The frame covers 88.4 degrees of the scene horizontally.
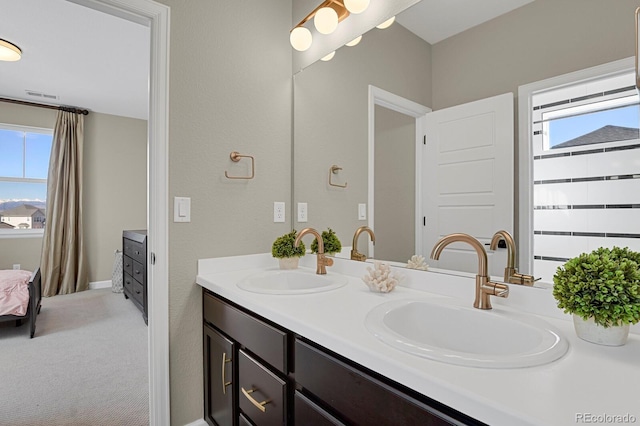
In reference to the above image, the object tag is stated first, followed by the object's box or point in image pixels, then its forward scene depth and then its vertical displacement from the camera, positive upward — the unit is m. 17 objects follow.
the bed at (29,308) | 2.98 -0.87
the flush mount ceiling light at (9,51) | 2.81 +1.43
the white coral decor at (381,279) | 1.27 -0.25
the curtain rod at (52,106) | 4.35 +1.49
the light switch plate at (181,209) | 1.59 +0.02
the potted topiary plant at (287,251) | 1.77 -0.20
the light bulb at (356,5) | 1.58 +1.01
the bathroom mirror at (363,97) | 1.05 +0.49
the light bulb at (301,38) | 1.87 +1.01
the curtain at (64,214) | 4.54 -0.02
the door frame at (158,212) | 1.53 +0.01
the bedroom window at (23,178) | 4.52 +0.49
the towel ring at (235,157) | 1.76 +0.31
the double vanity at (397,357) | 0.57 -0.31
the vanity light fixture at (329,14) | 1.70 +1.04
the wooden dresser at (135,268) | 3.40 -0.63
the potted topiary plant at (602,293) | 0.72 -0.17
